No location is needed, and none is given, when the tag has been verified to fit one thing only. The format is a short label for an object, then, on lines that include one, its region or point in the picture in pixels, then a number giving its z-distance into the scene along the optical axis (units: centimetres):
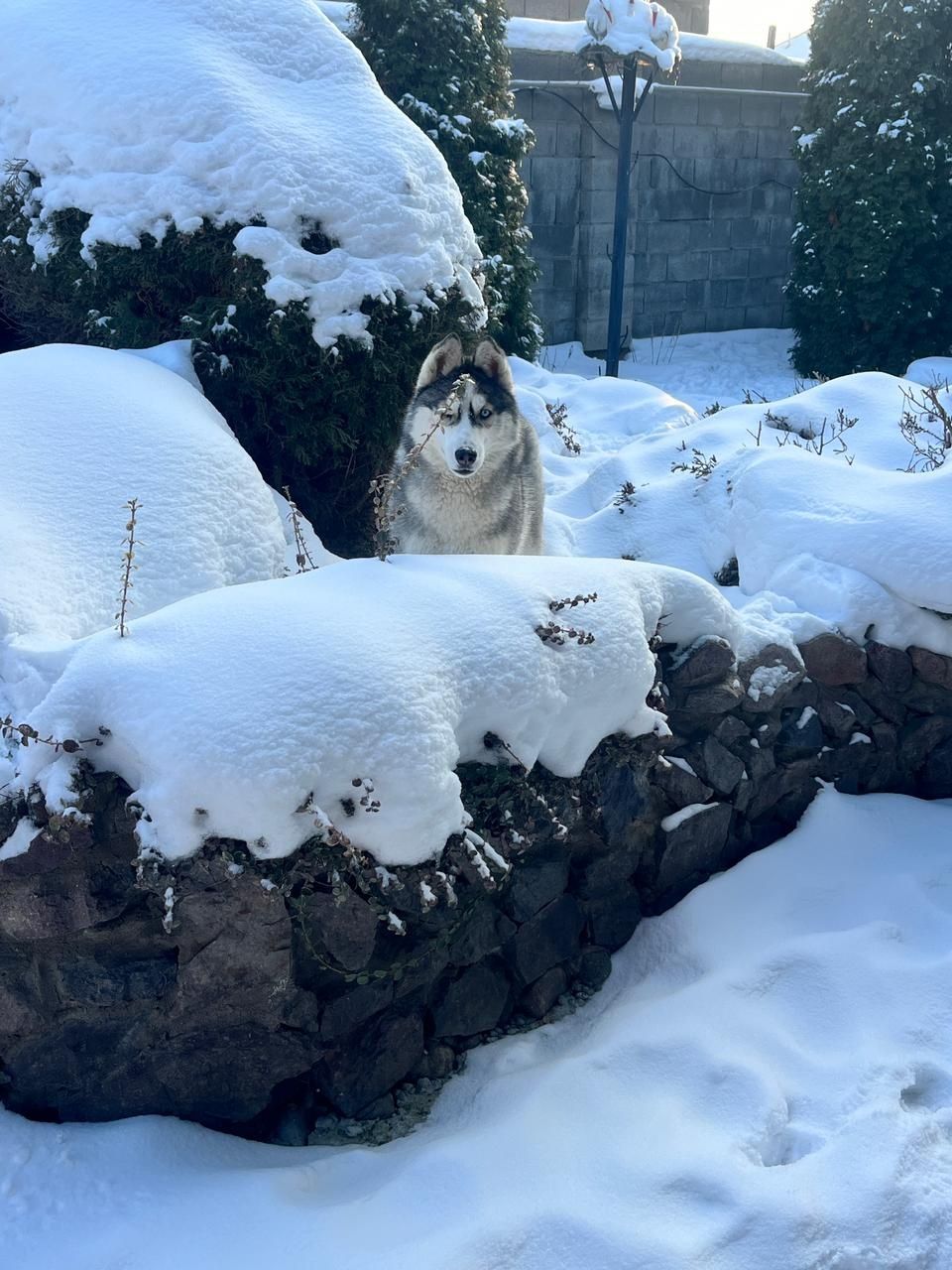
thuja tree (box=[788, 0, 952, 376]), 1058
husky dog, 456
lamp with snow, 917
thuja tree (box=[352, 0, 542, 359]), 786
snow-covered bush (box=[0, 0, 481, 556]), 457
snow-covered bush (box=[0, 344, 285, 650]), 314
